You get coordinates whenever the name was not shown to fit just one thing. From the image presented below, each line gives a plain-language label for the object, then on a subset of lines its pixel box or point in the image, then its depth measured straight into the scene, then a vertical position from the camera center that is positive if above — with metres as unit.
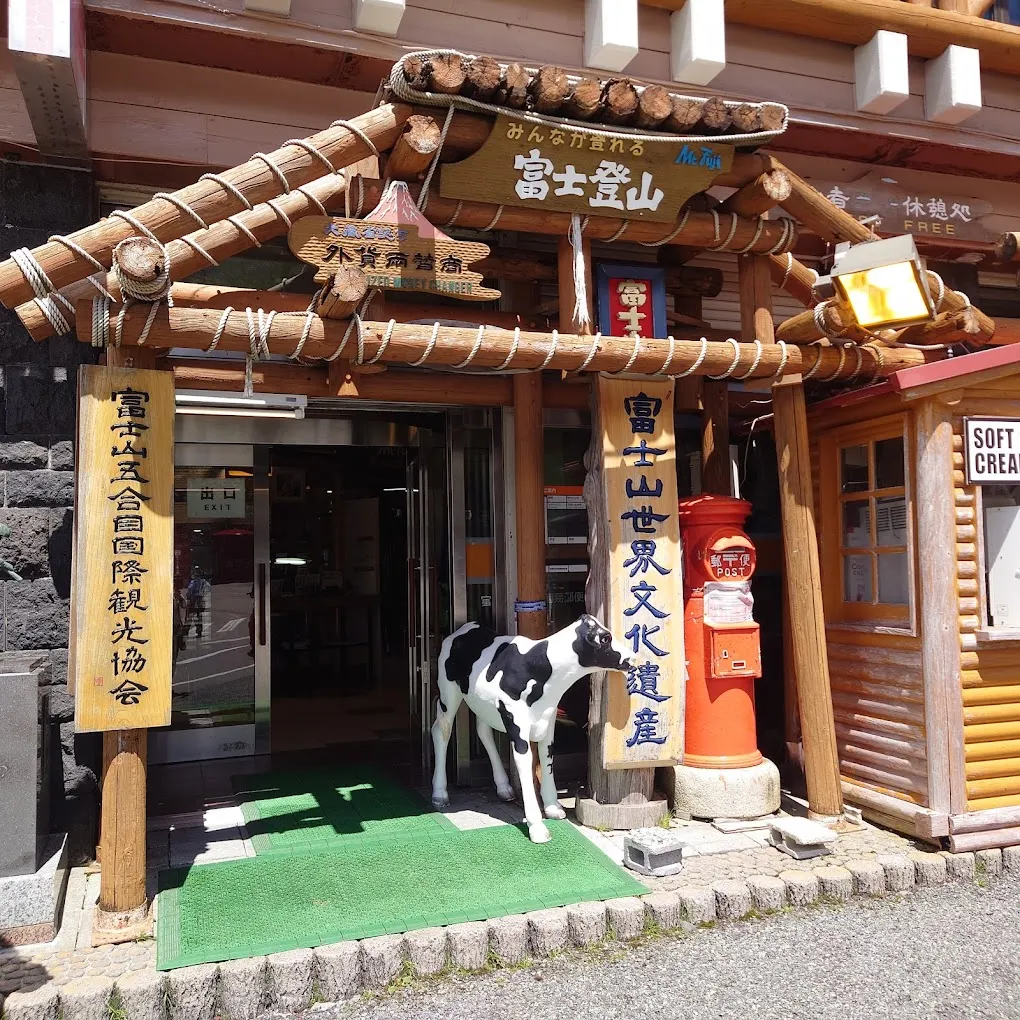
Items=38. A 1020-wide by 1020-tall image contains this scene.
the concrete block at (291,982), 3.82 -1.84
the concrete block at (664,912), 4.47 -1.83
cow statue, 5.32 -0.76
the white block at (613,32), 6.13 +3.78
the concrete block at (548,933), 4.25 -1.83
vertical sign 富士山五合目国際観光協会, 4.29 +0.12
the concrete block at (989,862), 5.24 -1.89
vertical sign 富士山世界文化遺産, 5.52 -0.12
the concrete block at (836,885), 4.86 -1.86
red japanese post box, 5.94 -0.60
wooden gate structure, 4.35 +1.54
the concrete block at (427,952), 4.05 -1.82
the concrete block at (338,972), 3.89 -1.84
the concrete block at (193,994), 3.70 -1.82
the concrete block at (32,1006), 3.52 -1.77
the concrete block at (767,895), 4.70 -1.84
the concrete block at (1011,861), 5.29 -1.91
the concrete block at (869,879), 4.93 -1.86
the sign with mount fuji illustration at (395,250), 4.45 +1.68
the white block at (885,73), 6.85 +3.85
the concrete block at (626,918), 4.41 -1.83
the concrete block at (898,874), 5.00 -1.86
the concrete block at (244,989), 3.74 -1.83
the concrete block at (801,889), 4.78 -1.85
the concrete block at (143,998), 3.65 -1.81
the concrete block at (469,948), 4.12 -1.84
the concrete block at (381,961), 3.98 -1.83
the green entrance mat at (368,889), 4.14 -1.73
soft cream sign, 5.56 +0.64
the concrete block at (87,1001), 3.59 -1.79
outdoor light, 4.96 +1.60
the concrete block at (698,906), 4.57 -1.84
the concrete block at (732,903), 4.62 -1.85
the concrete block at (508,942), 4.19 -1.85
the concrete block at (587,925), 4.32 -1.83
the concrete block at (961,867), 5.16 -1.89
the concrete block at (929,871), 5.08 -1.88
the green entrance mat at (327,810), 5.50 -1.69
